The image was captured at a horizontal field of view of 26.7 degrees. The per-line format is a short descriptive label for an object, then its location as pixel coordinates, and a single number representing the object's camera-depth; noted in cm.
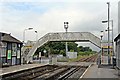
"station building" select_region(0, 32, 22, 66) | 3216
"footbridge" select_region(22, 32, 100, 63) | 4931
